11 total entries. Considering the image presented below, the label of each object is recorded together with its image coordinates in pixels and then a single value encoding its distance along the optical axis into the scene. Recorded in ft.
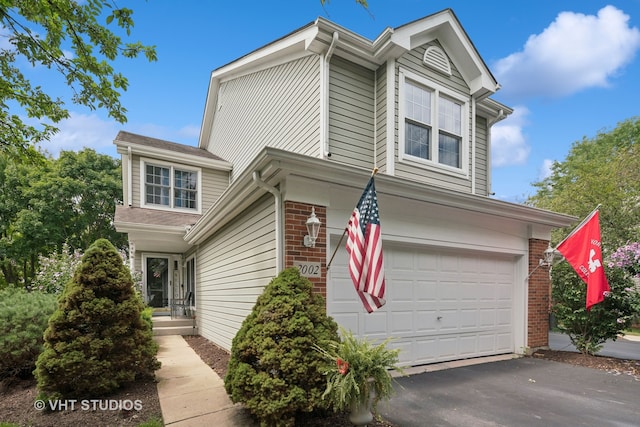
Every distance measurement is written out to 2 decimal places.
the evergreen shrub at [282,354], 11.17
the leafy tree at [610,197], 42.84
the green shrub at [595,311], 22.71
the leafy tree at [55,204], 56.95
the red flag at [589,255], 19.84
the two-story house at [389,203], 16.31
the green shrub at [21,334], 16.76
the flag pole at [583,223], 20.83
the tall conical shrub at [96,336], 14.25
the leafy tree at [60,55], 14.88
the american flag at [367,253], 12.10
